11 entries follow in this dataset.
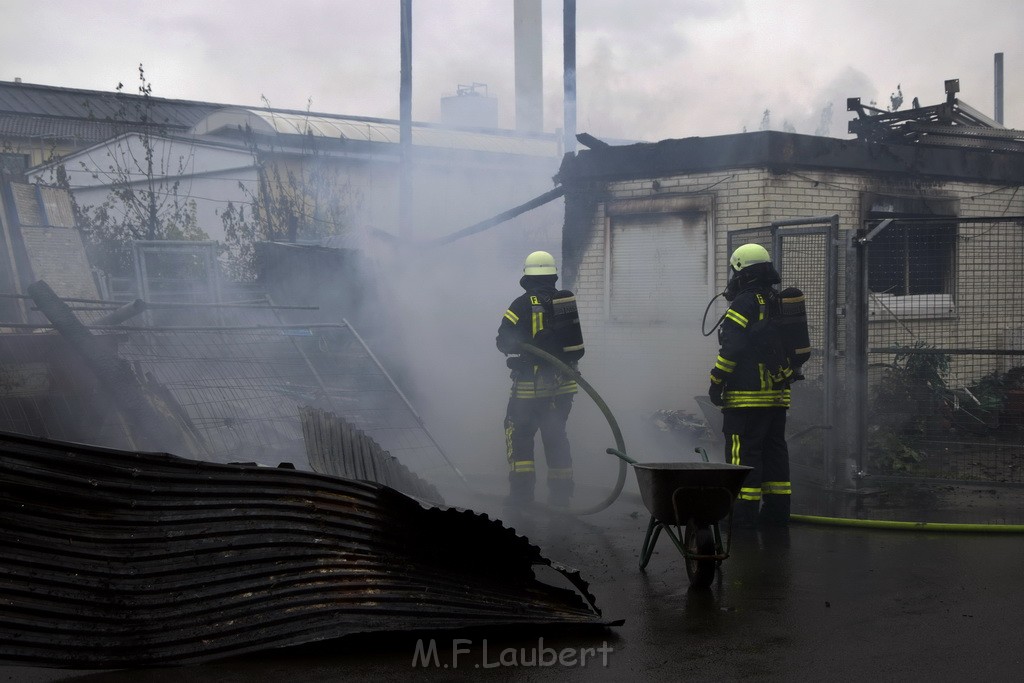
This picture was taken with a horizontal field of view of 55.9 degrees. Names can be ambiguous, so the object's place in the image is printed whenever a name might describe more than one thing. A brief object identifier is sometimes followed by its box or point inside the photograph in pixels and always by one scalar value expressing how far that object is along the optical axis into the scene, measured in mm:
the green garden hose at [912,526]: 6680
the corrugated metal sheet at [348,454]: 5844
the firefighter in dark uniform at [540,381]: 7805
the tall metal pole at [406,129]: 16156
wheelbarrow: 5141
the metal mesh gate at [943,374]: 8383
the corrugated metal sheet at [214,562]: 3936
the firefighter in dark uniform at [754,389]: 6805
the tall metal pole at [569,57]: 16984
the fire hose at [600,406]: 6871
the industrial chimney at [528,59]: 23438
